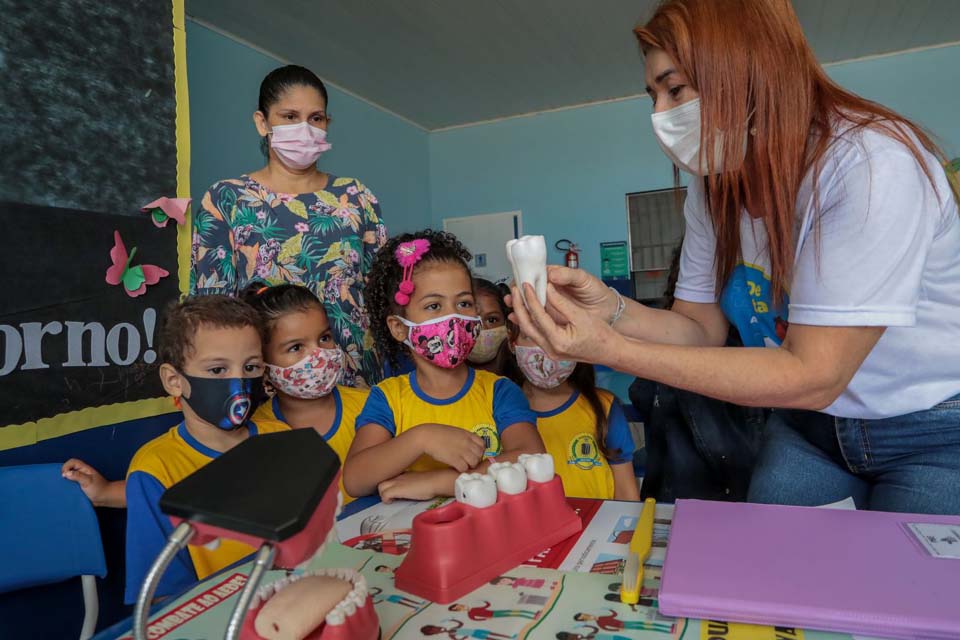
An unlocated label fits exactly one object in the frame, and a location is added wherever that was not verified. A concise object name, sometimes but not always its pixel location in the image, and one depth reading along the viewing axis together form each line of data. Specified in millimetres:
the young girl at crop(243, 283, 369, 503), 1695
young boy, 1239
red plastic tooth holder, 718
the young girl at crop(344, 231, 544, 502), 1515
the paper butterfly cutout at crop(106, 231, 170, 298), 1764
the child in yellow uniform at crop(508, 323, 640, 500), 1816
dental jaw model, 382
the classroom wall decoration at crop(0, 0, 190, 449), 1557
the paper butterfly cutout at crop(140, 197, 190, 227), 1894
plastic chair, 1205
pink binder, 583
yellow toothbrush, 673
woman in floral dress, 2094
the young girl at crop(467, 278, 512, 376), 2100
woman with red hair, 885
